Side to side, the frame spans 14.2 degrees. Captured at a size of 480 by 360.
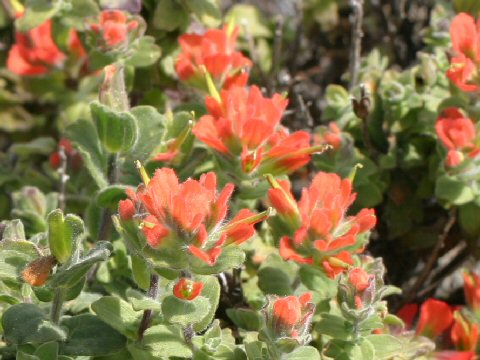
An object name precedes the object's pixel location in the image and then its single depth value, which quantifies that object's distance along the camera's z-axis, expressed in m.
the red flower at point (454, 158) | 0.71
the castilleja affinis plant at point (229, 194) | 0.64
